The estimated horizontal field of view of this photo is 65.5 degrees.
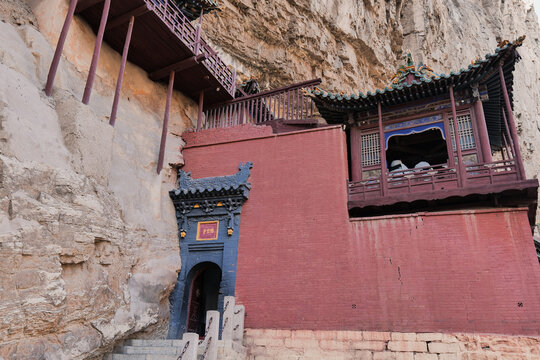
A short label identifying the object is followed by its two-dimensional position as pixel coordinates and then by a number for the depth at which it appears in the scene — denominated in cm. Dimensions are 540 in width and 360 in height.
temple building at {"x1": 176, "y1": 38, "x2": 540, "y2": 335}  842
